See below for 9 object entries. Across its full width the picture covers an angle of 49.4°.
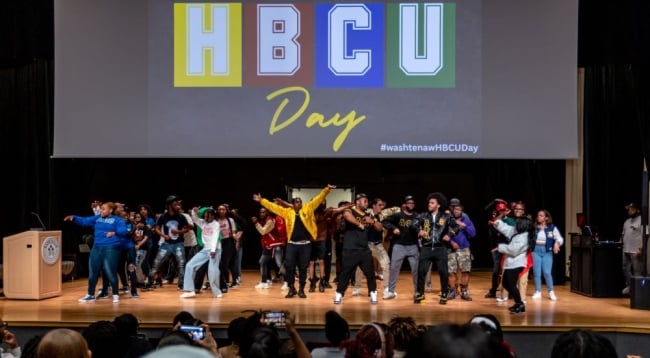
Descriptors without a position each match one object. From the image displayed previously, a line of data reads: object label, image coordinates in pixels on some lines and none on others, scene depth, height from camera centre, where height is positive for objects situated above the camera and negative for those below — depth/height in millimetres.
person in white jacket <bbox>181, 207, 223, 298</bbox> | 9414 -1066
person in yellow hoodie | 9219 -700
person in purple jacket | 9500 -1023
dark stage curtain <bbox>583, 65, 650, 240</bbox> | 11750 +485
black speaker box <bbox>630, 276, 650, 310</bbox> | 8547 -1404
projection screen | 7492 +1048
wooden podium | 9281 -1165
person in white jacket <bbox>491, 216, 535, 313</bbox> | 8078 -888
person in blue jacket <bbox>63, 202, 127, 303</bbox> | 8836 -833
